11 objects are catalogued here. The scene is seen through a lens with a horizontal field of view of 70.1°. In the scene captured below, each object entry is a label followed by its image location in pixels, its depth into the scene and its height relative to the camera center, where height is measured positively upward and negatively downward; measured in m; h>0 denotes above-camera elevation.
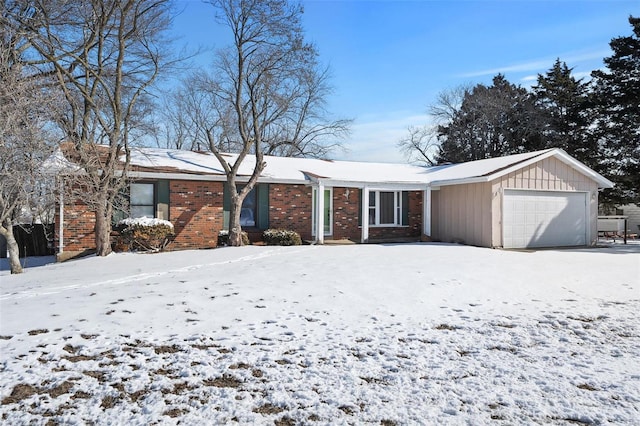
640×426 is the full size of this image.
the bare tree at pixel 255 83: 15.08 +4.70
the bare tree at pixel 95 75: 12.48 +4.25
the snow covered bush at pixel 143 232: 13.60 -0.52
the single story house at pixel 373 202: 14.79 +0.44
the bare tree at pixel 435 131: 35.94 +6.75
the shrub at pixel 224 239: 15.37 -0.82
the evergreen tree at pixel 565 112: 28.53 +6.53
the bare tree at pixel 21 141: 8.95 +1.50
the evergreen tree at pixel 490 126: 31.34 +6.36
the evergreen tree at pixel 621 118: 23.11 +5.16
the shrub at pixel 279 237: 15.46 -0.79
